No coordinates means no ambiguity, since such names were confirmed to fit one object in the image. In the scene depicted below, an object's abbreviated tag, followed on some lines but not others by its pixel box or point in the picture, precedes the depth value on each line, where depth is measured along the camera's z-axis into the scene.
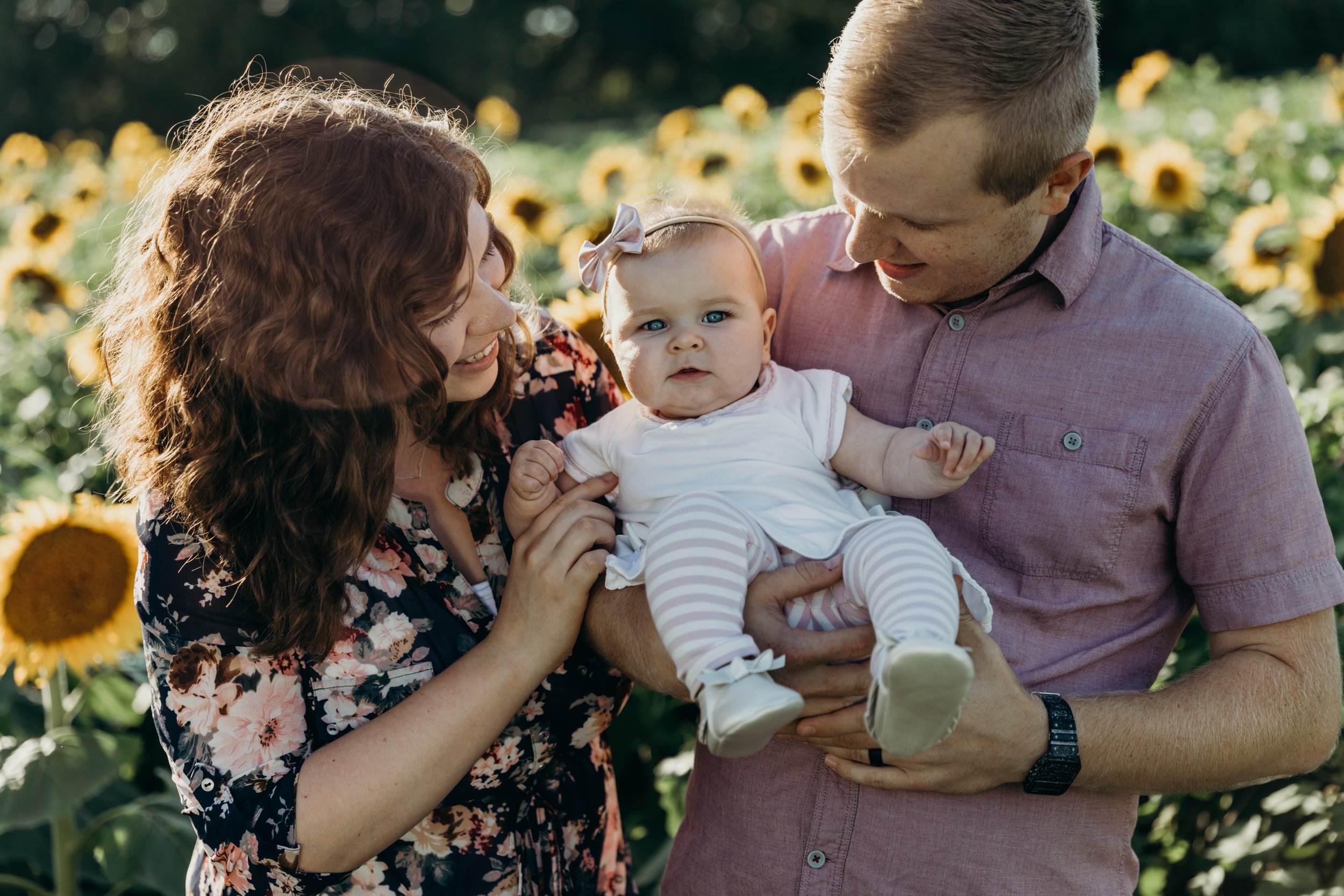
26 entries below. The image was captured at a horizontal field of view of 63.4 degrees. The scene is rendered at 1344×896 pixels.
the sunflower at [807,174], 5.93
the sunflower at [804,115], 6.52
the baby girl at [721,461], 1.87
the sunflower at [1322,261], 3.70
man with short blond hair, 1.98
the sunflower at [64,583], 2.64
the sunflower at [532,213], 5.66
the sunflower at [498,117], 10.19
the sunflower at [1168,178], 5.32
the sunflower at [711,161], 6.38
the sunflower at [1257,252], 4.07
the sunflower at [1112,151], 5.61
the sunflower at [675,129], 7.93
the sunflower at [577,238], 4.35
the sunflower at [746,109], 9.02
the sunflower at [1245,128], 6.22
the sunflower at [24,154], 9.53
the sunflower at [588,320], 3.31
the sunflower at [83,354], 3.77
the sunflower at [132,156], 8.25
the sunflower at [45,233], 6.02
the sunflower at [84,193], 7.19
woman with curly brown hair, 1.92
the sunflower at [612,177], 6.74
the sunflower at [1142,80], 8.46
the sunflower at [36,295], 5.21
